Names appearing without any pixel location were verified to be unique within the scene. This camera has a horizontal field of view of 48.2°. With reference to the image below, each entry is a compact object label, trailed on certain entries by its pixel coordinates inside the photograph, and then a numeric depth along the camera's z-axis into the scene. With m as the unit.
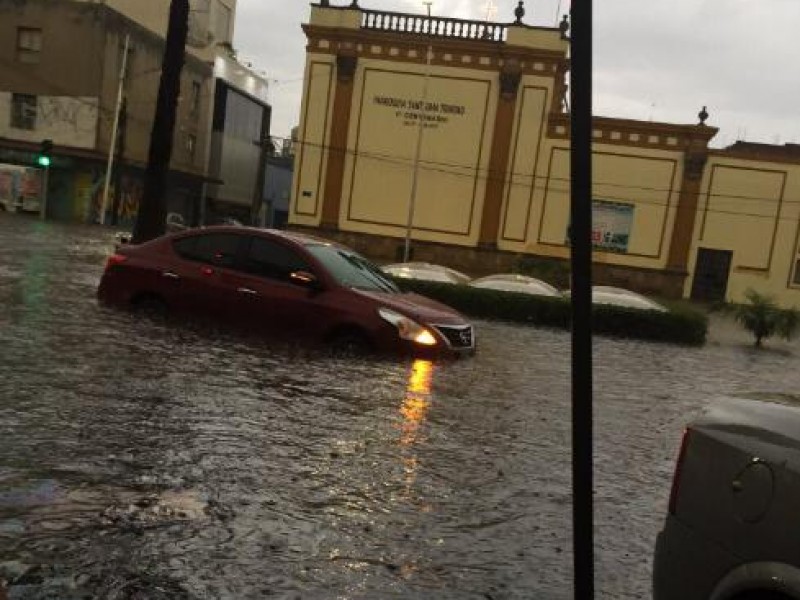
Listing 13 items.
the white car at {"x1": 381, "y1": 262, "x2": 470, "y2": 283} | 24.47
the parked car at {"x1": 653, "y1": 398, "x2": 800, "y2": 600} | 2.79
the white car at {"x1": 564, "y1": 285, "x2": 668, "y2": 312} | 23.38
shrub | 22.27
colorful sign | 38.78
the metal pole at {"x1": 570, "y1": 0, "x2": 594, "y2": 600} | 2.95
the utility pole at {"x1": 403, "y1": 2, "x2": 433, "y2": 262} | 37.75
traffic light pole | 45.84
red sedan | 10.34
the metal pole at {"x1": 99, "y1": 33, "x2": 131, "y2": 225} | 44.66
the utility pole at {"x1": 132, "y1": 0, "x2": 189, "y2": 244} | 17.09
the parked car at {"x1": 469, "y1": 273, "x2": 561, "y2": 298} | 23.61
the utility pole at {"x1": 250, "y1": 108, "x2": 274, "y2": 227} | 66.75
